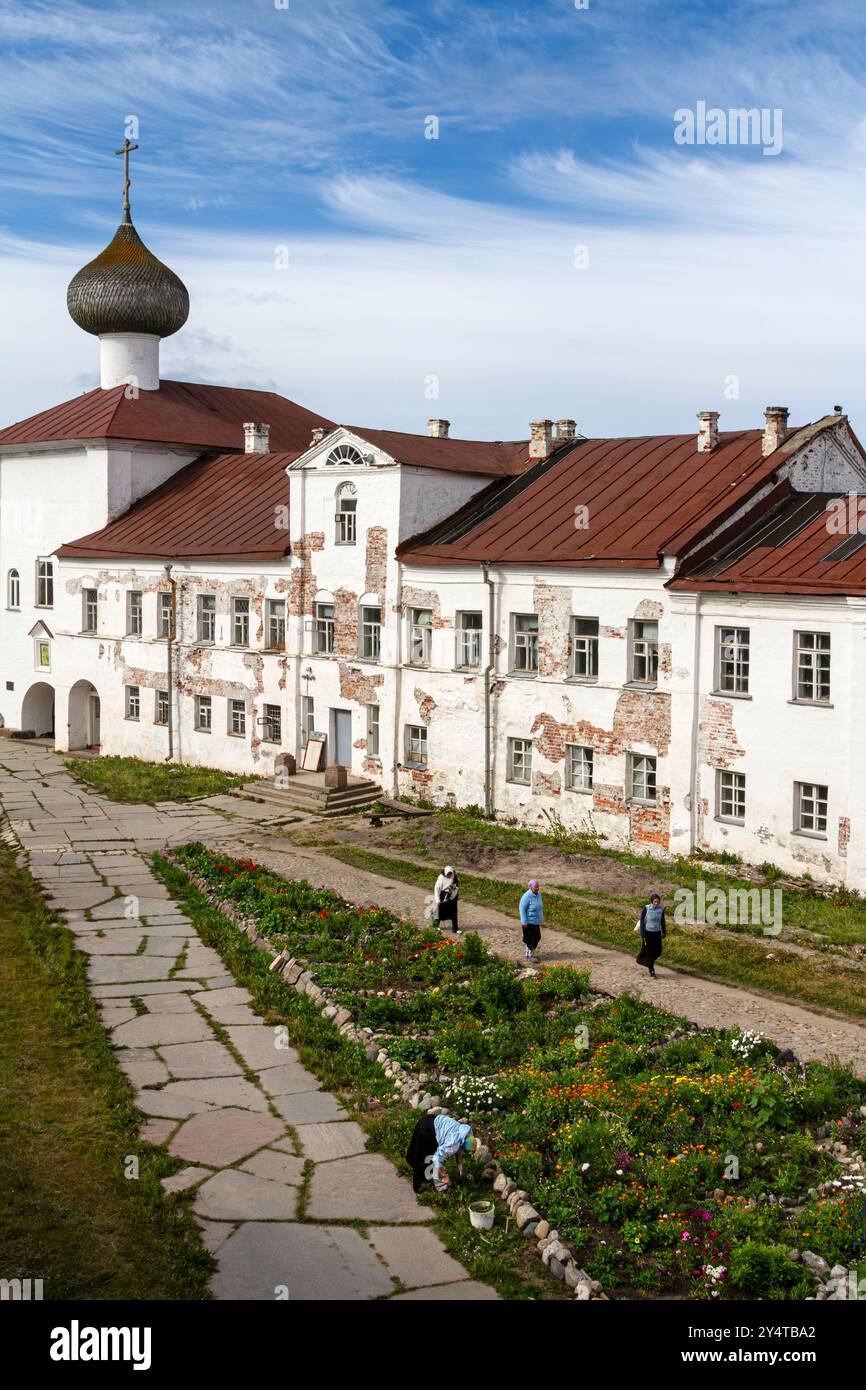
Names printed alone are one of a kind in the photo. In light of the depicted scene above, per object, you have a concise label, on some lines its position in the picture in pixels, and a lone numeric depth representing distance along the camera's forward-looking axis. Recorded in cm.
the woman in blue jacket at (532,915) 1770
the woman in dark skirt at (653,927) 1709
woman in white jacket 1895
